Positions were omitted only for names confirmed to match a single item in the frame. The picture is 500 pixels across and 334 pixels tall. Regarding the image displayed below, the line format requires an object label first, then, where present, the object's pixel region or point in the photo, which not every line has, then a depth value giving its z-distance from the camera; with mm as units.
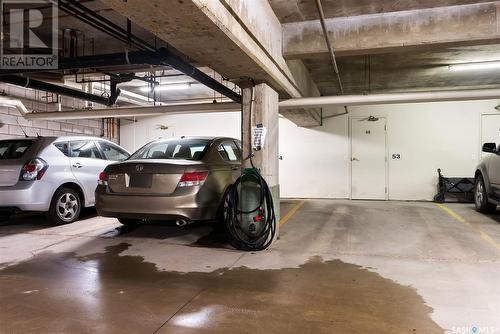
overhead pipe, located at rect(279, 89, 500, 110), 5023
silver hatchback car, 4977
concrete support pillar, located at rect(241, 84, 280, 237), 4500
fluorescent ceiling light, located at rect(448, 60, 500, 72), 6814
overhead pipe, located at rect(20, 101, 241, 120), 6461
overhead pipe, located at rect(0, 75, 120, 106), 5494
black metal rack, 8766
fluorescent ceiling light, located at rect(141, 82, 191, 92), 9055
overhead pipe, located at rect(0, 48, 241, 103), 4051
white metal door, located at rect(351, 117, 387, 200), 9539
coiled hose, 4215
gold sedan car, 4102
